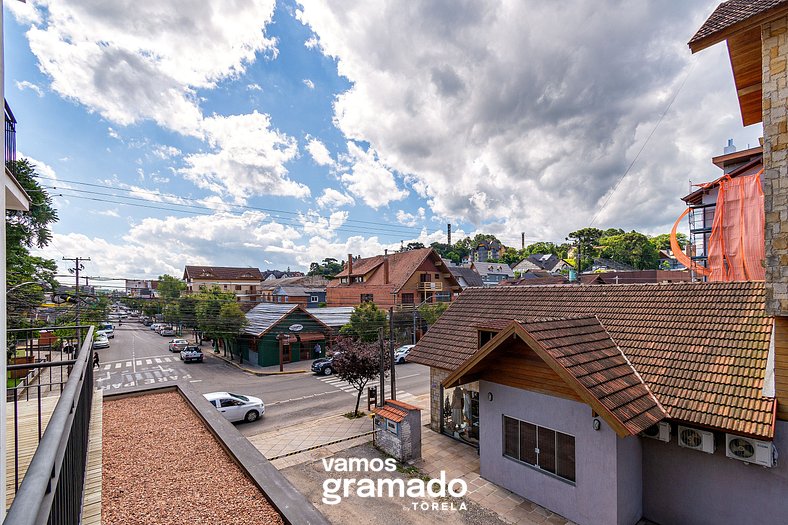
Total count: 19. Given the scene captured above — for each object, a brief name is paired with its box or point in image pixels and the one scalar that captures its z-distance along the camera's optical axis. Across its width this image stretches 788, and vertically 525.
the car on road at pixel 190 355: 28.34
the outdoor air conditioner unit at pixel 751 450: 6.52
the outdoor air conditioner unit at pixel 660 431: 7.68
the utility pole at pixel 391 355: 15.41
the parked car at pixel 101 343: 36.49
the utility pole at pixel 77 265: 27.03
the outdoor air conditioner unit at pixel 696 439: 7.16
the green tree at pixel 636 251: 72.75
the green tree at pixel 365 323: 27.75
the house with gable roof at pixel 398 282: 37.19
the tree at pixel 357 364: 15.03
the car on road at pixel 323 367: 23.78
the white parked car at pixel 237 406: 14.25
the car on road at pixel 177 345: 33.62
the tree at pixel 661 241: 84.91
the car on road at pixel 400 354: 26.05
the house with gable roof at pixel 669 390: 6.45
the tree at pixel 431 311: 33.94
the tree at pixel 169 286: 54.22
